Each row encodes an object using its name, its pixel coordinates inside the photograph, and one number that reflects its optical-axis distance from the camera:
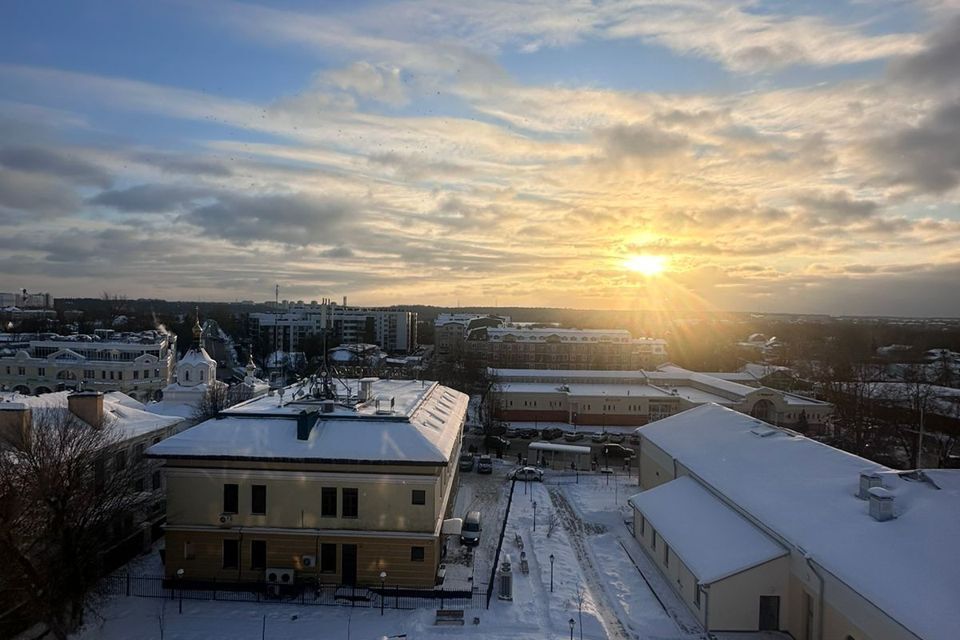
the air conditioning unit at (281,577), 17.72
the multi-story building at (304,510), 17.91
